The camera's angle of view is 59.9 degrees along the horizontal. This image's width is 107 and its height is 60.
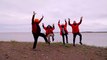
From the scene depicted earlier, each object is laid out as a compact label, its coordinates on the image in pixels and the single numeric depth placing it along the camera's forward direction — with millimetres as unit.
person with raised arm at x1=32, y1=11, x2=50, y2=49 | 5883
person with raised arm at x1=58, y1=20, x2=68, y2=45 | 6930
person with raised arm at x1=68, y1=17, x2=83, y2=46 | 6873
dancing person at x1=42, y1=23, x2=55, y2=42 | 6760
